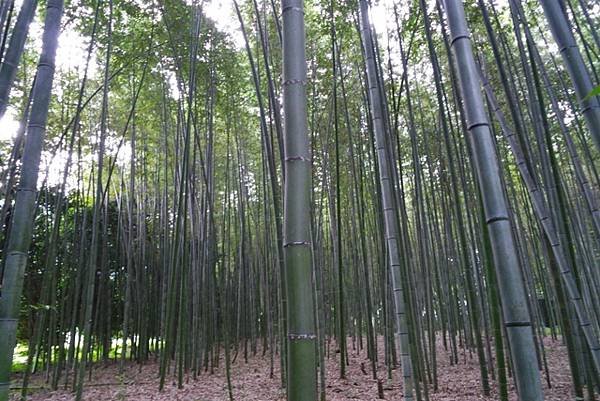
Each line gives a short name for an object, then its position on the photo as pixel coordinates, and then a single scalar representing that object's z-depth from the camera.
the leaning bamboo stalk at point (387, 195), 2.44
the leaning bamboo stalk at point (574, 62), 1.38
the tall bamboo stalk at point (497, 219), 0.94
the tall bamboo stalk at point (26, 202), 1.59
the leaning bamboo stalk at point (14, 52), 1.83
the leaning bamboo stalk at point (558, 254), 2.31
